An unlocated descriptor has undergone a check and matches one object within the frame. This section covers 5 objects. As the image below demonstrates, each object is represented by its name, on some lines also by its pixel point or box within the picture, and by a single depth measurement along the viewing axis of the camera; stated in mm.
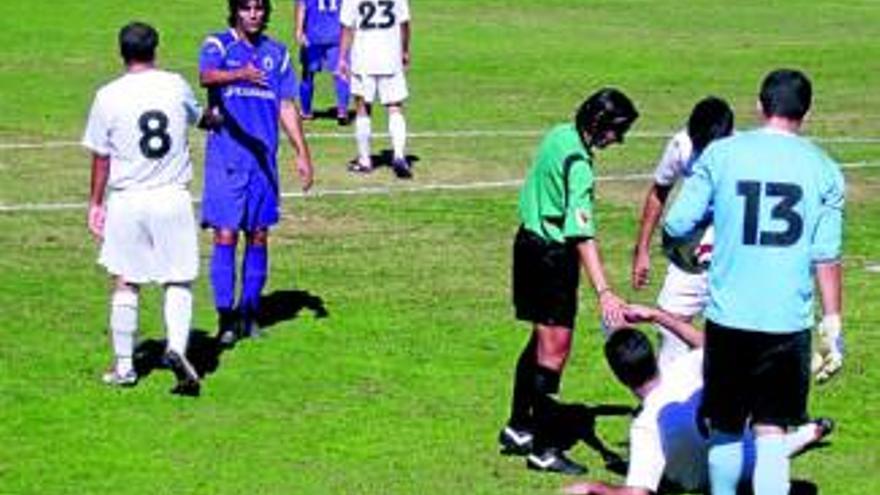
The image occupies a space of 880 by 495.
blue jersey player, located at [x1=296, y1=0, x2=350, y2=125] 26625
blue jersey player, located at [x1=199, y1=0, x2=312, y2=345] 15359
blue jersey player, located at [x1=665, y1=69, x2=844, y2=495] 10633
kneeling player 11555
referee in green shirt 12133
